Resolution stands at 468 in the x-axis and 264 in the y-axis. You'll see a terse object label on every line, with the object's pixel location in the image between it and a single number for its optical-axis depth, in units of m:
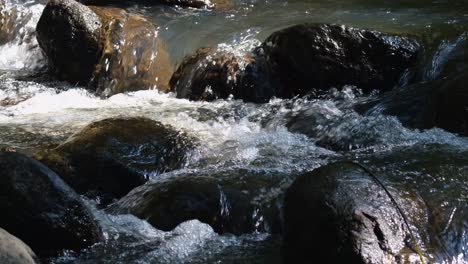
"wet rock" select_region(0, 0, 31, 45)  11.12
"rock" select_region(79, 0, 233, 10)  10.98
